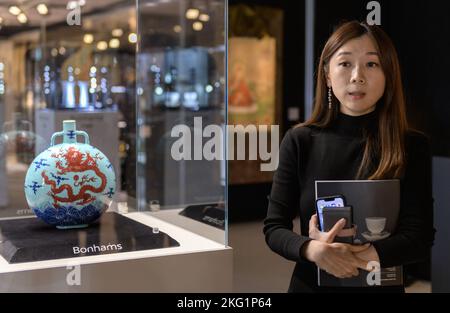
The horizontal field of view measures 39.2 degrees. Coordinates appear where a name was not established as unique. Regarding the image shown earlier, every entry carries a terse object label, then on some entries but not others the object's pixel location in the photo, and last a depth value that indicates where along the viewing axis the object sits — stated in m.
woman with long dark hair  1.34
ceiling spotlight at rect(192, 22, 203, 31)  3.91
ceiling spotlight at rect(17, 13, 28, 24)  2.50
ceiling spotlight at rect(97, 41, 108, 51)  3.56
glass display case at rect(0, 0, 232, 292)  1.73
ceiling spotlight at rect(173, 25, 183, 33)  4.26
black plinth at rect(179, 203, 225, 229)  1.98
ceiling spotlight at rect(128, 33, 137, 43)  3.45
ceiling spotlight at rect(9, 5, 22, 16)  2.39
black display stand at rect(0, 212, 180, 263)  1.70
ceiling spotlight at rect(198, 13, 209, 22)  3.65
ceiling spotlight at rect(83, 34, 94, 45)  3.22
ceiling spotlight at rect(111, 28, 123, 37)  4.26
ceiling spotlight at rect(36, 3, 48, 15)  2.41
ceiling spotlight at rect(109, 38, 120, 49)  3.79
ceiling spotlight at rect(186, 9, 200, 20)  3.82
